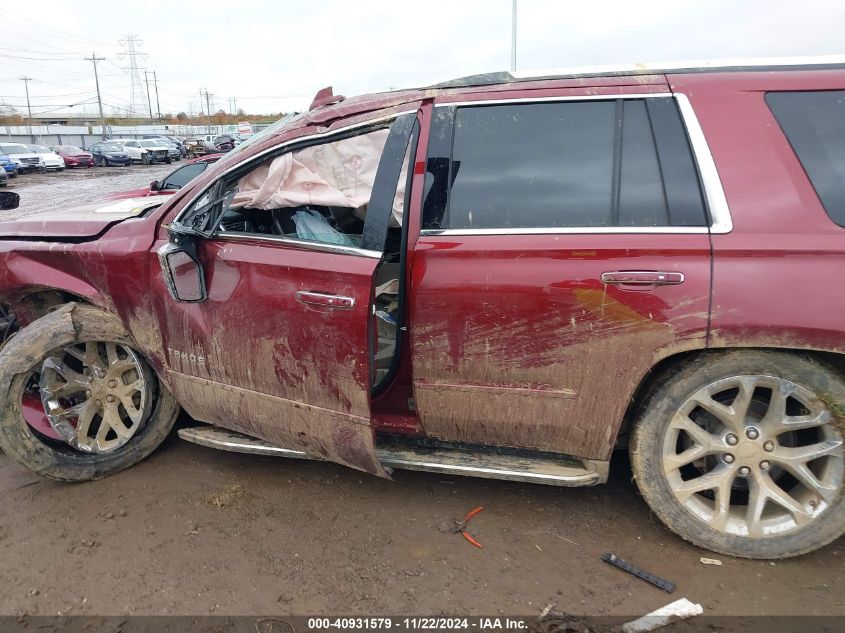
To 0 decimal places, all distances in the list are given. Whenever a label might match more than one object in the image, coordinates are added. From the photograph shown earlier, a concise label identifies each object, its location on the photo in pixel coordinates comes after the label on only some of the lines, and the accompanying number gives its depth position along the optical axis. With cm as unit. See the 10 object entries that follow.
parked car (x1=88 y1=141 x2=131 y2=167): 3434
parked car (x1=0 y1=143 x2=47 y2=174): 2755
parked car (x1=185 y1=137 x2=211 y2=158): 4106
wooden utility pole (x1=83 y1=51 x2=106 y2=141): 6072
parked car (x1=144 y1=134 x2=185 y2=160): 4008
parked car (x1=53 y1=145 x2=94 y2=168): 3241
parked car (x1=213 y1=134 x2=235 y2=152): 3280
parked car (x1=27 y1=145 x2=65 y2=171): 2915
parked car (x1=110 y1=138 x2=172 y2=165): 3559
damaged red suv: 218
